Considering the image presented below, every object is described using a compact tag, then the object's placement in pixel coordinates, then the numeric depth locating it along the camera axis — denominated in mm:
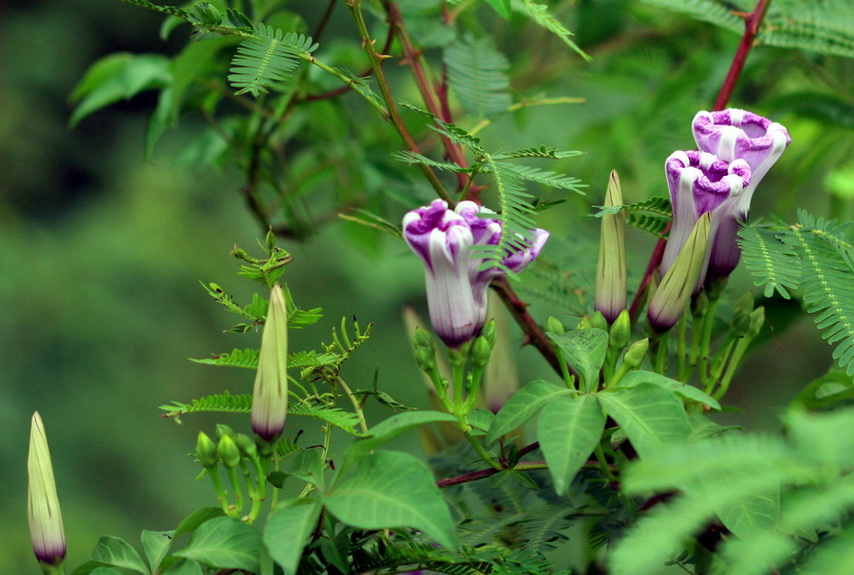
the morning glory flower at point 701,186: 1545
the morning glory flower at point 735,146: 1552
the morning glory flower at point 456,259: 1538
